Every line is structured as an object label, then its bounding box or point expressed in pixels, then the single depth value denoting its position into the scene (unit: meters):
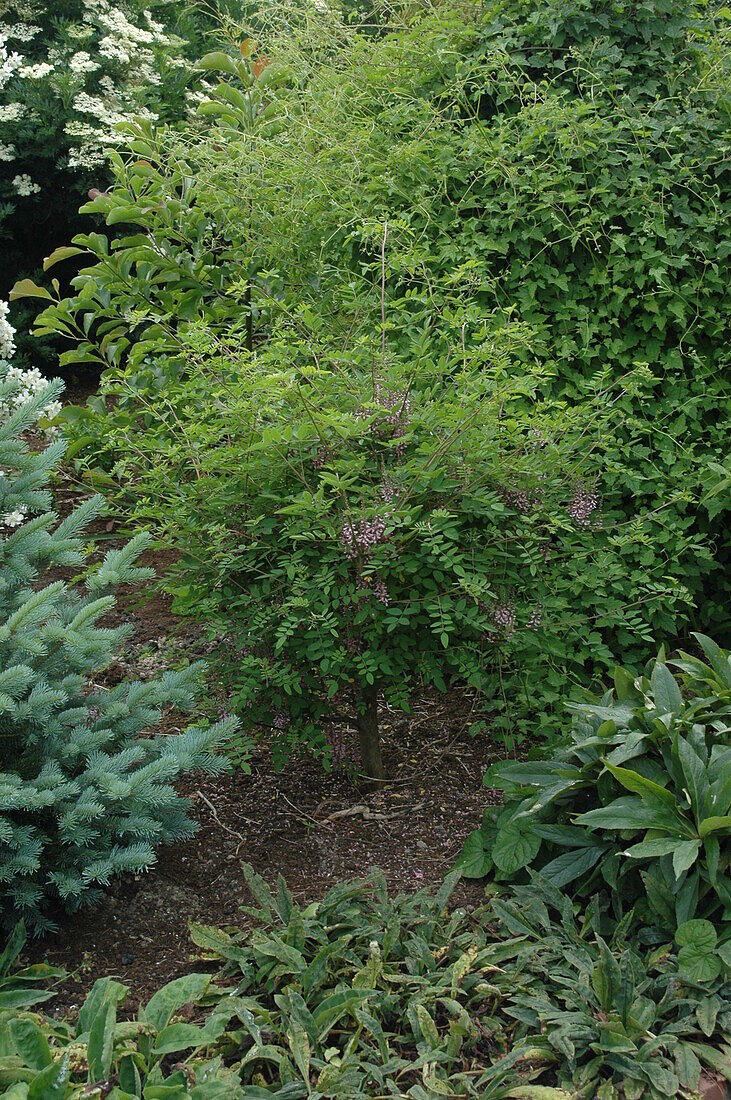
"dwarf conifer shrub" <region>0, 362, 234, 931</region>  2.63
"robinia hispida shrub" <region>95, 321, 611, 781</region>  2.98
